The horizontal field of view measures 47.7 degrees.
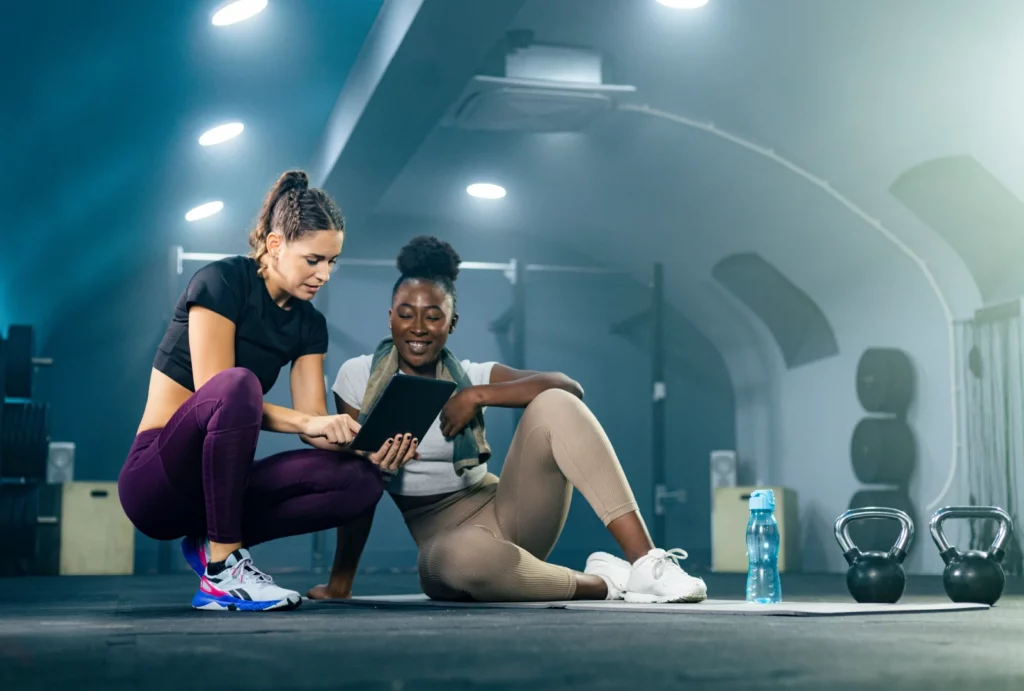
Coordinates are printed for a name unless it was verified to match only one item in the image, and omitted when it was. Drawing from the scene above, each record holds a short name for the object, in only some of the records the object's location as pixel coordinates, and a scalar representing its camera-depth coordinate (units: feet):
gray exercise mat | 7.59
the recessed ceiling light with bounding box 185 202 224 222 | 21.42
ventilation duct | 15.61
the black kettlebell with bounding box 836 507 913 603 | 8.74
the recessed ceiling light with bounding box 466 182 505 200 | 22.69
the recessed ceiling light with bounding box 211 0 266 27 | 13.14
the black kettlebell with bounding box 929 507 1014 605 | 8.88
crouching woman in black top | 7.22
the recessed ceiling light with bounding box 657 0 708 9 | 14.07
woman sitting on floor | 8.09
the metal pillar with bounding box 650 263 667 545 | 21.52
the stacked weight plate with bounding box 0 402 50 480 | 18.58
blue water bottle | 8.87
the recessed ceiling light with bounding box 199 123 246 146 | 17.20
